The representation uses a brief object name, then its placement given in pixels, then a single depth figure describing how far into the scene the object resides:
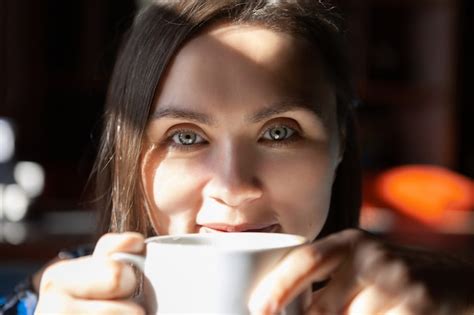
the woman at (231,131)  0.59
